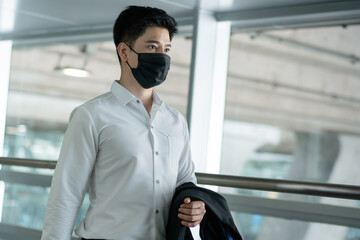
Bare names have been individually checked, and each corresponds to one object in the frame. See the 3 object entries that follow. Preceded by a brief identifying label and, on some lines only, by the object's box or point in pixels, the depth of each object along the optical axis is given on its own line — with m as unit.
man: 1.74
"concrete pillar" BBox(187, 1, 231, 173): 3.48
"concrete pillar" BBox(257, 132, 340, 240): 4.19
